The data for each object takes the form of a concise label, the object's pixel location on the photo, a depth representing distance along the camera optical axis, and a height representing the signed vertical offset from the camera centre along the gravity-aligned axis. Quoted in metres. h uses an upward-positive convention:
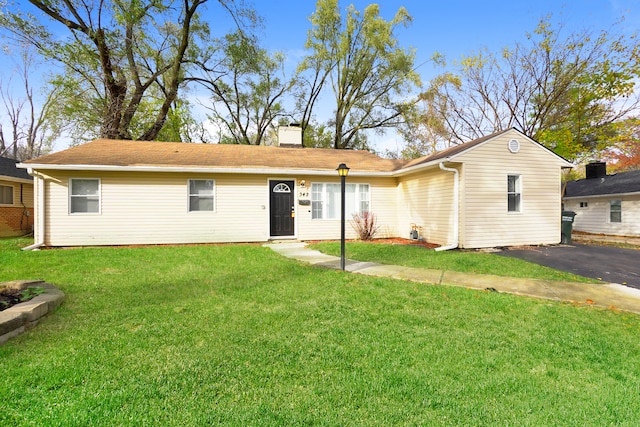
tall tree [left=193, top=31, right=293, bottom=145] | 21.12 +8.21
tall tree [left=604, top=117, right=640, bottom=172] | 14.46 +3.66
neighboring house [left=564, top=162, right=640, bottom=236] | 13.69 +0.40
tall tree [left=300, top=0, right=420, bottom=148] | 20.31 +10.12
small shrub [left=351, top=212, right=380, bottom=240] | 10.89 -0.58
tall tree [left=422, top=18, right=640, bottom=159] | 14.33 +6.49
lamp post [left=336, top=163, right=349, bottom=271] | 6.08 +0.44
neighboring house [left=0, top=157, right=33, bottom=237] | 12.08 +0.35
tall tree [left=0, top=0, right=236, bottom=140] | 14.22 +8.14
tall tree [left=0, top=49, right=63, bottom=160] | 24.05 +7.14
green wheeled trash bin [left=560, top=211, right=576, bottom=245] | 9.99 -0.56
